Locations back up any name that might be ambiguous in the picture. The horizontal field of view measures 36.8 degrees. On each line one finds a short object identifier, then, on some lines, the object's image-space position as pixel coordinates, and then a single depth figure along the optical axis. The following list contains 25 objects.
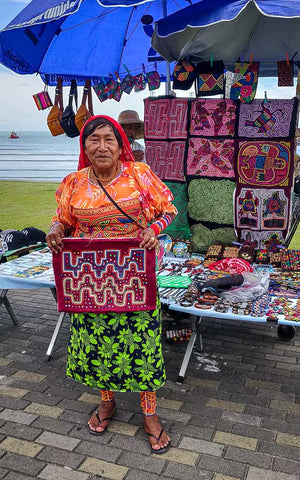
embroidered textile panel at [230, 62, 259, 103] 3.97
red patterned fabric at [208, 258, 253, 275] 3.73
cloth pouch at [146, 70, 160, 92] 5.57
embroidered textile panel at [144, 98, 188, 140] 4.40
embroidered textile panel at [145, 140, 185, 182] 4.50
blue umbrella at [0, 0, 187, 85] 4.81
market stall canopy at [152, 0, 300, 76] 3.20
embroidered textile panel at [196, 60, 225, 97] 4.19
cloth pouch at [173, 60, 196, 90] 4.30
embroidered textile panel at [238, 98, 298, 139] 3.93
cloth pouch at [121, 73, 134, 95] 5.70
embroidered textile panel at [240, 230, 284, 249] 4.20
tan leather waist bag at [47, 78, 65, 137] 5.95
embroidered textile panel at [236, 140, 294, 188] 4.01
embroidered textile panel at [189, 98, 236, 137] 4.18
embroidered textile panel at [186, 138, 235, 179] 4.26
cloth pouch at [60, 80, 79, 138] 5.82
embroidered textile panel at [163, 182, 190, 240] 4.59
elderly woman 2.42
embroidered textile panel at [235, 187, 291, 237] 4.12
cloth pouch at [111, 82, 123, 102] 5.83
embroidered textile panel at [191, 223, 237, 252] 4.41
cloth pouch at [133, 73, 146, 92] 5.70
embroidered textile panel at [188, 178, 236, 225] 4.34
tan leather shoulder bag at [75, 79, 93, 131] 5.71
